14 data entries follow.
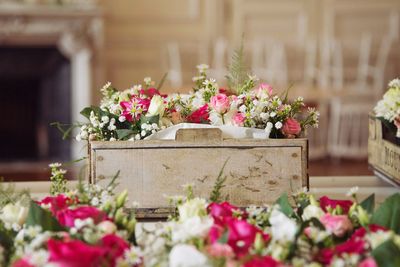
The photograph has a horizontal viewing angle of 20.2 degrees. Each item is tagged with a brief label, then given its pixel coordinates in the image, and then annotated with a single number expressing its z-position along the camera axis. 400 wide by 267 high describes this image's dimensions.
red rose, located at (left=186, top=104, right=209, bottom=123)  2.50
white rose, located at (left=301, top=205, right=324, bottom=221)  1.90
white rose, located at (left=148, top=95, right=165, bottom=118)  2.43
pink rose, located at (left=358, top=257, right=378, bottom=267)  1.66
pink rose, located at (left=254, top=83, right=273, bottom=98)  2.49
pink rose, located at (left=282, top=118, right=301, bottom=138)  2.43
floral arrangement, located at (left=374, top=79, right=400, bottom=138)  2.60
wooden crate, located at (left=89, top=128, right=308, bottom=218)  2.33
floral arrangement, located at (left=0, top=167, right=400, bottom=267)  1.67
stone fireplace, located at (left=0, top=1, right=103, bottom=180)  7.64
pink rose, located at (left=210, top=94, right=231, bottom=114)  2.46
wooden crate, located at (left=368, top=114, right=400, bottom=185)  2.63
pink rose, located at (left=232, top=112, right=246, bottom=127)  2.45
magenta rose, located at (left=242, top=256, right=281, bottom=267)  1.62
